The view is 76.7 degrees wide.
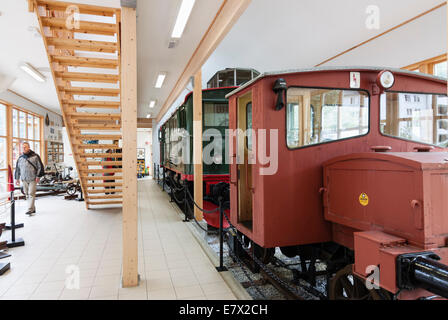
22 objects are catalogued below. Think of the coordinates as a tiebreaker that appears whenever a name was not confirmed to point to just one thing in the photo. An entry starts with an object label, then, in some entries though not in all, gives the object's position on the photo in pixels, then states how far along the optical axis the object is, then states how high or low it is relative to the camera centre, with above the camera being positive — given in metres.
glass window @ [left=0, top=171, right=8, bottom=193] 9.60 -0.73
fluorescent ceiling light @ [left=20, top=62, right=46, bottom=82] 7.64 +2.52
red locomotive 2.49 +0.12
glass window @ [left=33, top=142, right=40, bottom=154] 13.57 +0.62
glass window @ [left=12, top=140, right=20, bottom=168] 10.91 +0.37
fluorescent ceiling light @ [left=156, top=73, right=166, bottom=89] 8.19 +2.42
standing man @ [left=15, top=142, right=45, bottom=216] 7.43 -0.33
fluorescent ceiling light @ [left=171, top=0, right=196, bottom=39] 4.27 +2.32
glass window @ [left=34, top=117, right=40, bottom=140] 13.78 +1.58
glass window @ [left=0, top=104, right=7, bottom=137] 10.27 +1.45
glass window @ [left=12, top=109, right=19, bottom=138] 11.15 +1.49
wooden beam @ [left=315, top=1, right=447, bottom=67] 6.19 +3.22
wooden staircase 3.96 +1.56
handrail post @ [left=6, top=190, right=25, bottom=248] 4.78 -1.39
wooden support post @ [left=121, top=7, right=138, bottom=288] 3.27 +0.17
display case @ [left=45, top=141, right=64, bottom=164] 15.04 +0.44
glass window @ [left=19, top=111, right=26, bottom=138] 11.91 +1.51
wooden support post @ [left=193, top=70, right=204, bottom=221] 5.73 +0.41
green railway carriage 6.32 +0.76
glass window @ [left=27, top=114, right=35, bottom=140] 12.99 +1.50
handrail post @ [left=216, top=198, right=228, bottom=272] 3.73 -1.15
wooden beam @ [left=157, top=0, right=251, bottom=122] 3.98 +2.09
